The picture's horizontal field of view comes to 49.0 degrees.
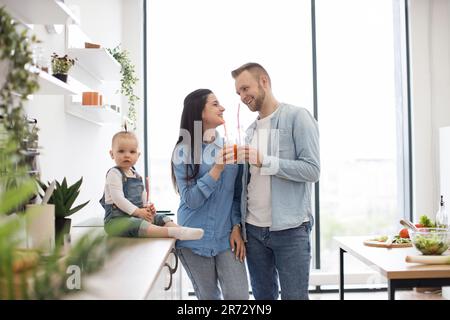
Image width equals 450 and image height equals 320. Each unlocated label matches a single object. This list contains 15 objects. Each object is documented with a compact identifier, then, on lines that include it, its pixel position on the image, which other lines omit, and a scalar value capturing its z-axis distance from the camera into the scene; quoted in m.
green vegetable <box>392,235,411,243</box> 2.67
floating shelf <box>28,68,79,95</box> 1.63
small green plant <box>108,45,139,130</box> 3.52
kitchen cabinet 1.16
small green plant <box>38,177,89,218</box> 1.69
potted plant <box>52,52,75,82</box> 2.05
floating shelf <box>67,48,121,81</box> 2.71
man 2.11
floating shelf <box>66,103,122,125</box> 2.66
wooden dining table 1.96
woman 2.10
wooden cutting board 2.58
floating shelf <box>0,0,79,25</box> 1.62
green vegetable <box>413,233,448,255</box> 2.22
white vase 1.38
